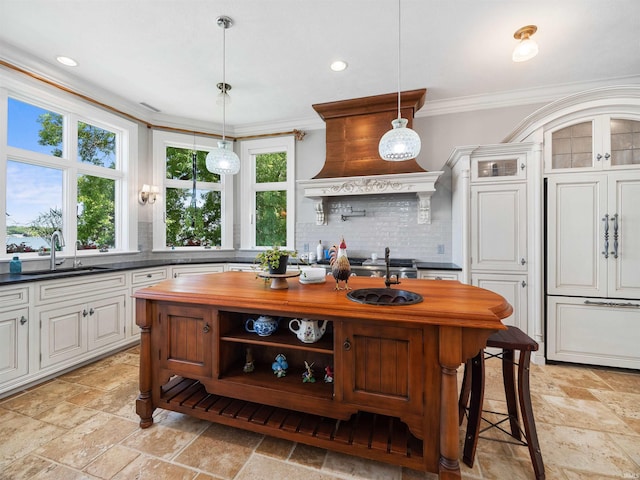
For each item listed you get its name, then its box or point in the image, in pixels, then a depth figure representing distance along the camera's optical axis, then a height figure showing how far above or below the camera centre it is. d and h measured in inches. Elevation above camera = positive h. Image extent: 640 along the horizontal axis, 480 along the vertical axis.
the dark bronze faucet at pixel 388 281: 66.7 -9.9
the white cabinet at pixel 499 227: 114.7 +4.9
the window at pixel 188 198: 165.3 +25.4
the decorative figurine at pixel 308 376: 67.9 -32.9
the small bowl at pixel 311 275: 79.4 -9.9
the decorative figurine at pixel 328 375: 67.4 -32.1
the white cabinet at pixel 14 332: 86.0 -28.5
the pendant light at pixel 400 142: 80.3 +27.5
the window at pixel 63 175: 110.9 +28.6
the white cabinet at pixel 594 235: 102.7 +1.5
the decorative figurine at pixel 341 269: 70.4 -7.3
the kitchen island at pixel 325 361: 53.2 -27.4
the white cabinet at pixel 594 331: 103.4 -34.3
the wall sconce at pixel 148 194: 156.8 +25.4
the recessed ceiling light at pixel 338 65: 113.3 +70.0
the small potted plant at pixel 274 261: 70.6 -5.4
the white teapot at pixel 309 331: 64.7 -20.8
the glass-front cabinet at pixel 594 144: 102.3 +35.0
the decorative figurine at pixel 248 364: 72.4 -31.9
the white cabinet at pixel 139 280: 127.0 -19.0
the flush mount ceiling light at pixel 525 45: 90.7 +61.4
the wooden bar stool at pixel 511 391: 58.1 -32.9
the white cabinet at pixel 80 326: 97.0 -32.5
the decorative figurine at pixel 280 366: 70.9 -31.9
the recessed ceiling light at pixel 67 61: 111.5 +70.7
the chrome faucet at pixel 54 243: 113.1 -1.4
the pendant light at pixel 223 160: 101.1 +28.2
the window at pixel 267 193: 174.9 +28.8
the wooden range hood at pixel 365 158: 134.6 +41.3
